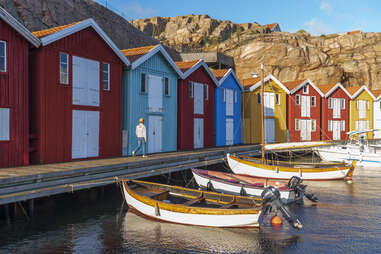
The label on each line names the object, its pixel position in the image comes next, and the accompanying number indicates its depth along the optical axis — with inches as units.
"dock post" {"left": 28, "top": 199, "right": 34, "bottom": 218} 520.4
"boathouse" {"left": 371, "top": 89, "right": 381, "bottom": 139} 1930.4
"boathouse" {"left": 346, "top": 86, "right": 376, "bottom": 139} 1834.4
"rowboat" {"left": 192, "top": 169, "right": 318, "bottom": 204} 622.6
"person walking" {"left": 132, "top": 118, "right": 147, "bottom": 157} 770.2
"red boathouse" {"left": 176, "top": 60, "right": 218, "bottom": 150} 1066.7
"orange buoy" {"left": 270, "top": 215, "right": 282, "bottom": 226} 496.5
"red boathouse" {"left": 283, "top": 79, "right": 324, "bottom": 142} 1539.7
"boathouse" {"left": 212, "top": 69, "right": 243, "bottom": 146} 1243.2
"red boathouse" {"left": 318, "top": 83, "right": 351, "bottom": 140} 1690.5
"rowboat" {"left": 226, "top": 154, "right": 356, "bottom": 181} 871.7
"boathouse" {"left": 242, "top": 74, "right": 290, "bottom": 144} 1403.8
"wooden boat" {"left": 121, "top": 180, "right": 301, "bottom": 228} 462.0
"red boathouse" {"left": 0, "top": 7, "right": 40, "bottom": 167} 624.1
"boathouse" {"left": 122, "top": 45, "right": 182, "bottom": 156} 876.0
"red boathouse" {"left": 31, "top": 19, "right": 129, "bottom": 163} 682.2
